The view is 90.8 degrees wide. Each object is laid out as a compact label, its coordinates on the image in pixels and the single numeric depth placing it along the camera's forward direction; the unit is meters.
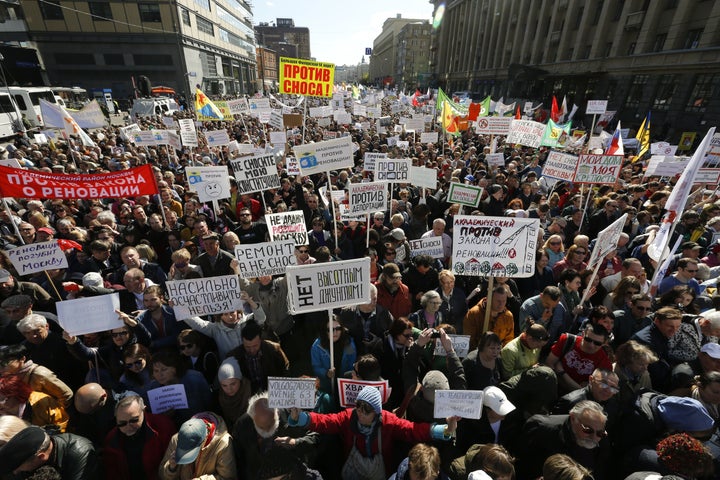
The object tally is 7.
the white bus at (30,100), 22.45
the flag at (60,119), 11.80
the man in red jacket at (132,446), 2.80
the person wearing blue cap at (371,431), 2.84
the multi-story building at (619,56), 22.94
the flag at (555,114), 16.75
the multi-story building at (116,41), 42.72
